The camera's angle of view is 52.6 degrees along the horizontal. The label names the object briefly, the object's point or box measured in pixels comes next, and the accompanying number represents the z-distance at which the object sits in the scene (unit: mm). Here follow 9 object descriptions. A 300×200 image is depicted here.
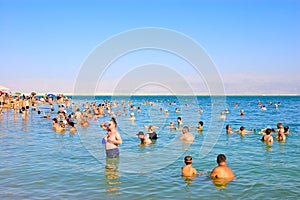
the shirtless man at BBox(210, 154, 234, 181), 9938
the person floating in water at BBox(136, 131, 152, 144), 17453
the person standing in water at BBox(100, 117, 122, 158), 11648
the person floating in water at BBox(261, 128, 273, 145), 17797
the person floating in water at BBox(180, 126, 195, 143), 18683
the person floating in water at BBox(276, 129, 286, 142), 18581
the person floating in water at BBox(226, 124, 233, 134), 21984
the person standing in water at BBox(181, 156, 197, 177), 10250
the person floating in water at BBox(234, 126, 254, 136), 21242
